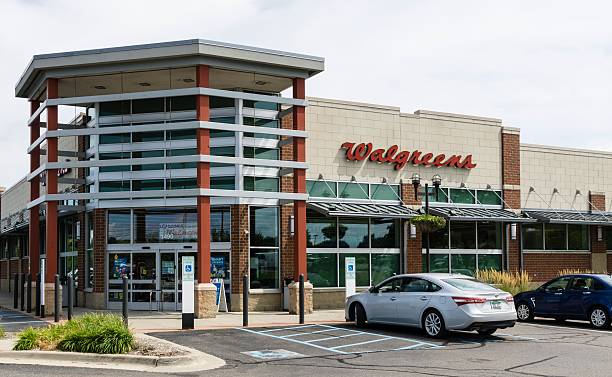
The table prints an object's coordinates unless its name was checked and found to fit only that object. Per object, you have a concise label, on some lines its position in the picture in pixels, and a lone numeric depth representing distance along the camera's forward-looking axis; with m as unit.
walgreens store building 22.36
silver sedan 16.03
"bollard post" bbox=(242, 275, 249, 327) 18.91
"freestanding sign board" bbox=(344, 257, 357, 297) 21.39
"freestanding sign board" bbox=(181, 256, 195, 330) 18.14
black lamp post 23.73
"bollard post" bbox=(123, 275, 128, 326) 16.66
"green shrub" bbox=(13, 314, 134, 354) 13.22
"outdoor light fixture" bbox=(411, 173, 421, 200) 24.88
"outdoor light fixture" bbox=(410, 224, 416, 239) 26.98
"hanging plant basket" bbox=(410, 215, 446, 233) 23.69
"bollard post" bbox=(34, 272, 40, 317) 22.14
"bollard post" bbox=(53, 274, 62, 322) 19.78
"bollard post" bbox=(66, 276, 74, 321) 18.72
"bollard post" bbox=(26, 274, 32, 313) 23.22
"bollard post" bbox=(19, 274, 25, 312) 24.94
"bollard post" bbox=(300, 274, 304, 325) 19.60
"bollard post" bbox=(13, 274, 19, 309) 26.33
